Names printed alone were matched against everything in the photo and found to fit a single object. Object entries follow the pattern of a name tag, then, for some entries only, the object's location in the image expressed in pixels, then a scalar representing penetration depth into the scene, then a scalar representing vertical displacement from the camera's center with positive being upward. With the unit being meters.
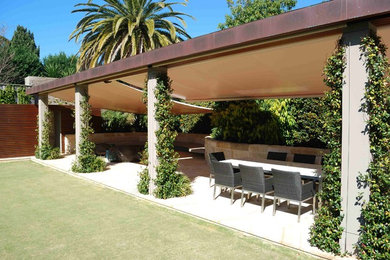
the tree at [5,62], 31.03 +6.57
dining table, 5.06 -0.83
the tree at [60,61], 34.16 +7.51
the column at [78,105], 9.73 +0.64
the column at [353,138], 3.37 -0.14
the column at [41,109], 13.17 +0.69
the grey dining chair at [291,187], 4.74 -1.00
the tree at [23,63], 33.59 +7.13
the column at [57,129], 15.09 -0.21
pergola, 3.39 +1.15
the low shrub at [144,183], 6.70 -1.29
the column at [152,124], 6.41 +0.02
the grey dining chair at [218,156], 7.57 -0.79
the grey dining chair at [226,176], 5.74 -0.98
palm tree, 15.89 +5.35
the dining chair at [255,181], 5.23 -0.98
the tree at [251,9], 24.77 +9.84
